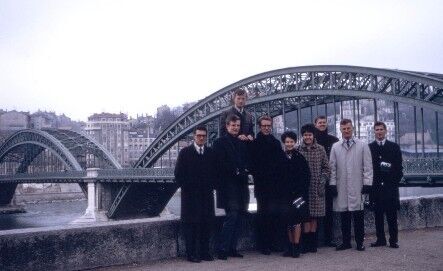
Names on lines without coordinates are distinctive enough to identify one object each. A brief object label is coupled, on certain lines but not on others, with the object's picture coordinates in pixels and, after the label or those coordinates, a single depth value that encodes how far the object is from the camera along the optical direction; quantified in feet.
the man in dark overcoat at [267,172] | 24.16
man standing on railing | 24.84
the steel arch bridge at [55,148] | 221.66
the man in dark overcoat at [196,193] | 23.47
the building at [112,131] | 407.03
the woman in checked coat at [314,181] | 25.22
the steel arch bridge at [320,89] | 103.45
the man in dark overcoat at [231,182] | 23.32
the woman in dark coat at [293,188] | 23.93
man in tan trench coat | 25.39
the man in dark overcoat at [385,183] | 26.21
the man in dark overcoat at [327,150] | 26.88
